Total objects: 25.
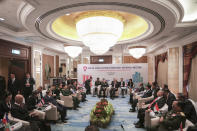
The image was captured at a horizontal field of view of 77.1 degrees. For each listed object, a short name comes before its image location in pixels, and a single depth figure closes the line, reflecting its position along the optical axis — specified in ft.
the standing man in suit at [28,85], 19.75
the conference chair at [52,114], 13.01
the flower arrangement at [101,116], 12.17
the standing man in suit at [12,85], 18.53
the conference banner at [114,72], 29.19
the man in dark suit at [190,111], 9.15
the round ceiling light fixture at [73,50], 17.62
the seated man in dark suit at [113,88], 24.97
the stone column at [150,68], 36.63
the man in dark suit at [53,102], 13.30
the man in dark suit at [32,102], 11.84
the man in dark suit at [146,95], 16.84
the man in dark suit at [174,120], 8.27
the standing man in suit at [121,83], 27.25
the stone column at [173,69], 21.59
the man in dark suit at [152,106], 12.26
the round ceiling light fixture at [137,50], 21.60
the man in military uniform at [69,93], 17.70
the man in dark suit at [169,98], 12.68
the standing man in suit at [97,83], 27.66
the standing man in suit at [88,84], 28.15
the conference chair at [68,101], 17.61
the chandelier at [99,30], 10.80
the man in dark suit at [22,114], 9.56
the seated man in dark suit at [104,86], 25.62
